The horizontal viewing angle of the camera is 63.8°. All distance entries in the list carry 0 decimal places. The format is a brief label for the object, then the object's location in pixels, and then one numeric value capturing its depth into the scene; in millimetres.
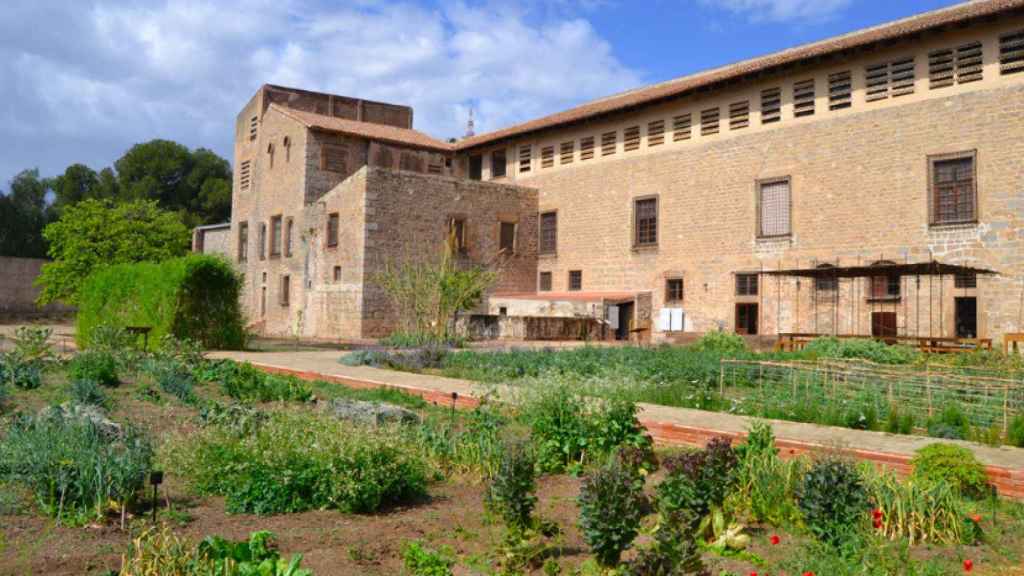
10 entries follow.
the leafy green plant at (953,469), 5641
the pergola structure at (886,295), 18906
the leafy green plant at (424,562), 4086
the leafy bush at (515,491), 4750
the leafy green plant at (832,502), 4777
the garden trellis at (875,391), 8805
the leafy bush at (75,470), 4781
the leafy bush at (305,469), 5301
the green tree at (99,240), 31016
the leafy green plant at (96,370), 10001
